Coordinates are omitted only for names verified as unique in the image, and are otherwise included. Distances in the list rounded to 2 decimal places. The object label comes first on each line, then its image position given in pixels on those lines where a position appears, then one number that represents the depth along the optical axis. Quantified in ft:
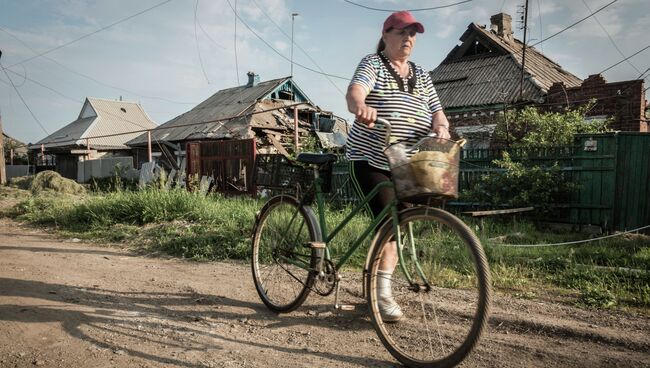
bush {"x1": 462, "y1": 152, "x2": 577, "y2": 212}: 27.09
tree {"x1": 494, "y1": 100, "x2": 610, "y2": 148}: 33.81
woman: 8.79
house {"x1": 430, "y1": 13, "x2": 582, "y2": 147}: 57.52
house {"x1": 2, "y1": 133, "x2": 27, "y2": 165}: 140.44
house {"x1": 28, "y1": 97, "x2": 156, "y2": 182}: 112.47
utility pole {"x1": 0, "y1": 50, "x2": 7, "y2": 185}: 46.90
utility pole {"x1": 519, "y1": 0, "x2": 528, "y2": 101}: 53.72
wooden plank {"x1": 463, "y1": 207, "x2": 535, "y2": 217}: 20.87
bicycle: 7.32
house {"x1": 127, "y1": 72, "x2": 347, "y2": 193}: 74.13
